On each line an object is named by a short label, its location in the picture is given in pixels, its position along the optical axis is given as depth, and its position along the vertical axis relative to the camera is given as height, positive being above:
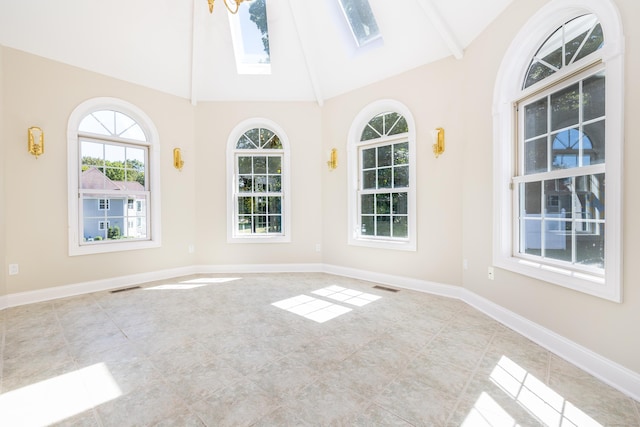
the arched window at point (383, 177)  3.89 +0.53
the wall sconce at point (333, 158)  4.57 +0.88
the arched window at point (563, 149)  1.84 +0.50
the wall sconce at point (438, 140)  3.47 +0.88
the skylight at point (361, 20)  3.88 +2.70
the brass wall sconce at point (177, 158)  4.51 +0.89
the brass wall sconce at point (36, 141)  3.28 +0.87
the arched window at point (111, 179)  3.67 +0.51
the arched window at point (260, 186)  4.80 +0.47
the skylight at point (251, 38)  4.21 +2.76
